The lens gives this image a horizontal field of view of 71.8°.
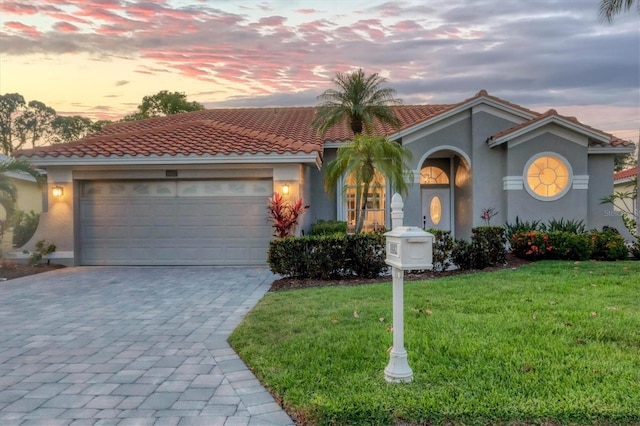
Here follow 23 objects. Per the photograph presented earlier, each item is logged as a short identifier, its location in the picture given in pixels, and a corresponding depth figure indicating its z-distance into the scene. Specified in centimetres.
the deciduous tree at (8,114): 3800
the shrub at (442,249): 991
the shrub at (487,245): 1016
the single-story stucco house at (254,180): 1243
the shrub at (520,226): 1323
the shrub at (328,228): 1285
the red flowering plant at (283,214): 1166
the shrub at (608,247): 1109
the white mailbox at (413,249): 373
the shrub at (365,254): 948
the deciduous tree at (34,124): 3912
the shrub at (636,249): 1145
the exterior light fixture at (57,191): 1250
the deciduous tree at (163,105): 3262
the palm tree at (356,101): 1473
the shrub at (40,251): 1231
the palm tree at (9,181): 1268
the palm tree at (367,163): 1148
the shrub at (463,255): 1006
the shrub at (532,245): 1101
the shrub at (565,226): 1318
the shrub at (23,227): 1325
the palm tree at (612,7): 1161
